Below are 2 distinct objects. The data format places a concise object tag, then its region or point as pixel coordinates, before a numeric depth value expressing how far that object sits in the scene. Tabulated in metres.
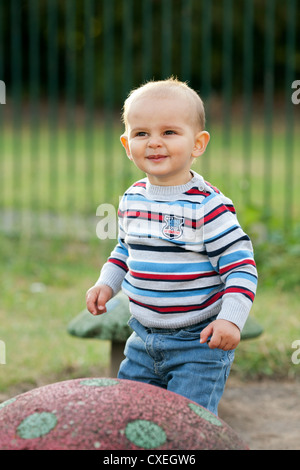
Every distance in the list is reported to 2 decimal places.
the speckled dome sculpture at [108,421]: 3.53
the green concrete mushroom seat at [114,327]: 6.61
